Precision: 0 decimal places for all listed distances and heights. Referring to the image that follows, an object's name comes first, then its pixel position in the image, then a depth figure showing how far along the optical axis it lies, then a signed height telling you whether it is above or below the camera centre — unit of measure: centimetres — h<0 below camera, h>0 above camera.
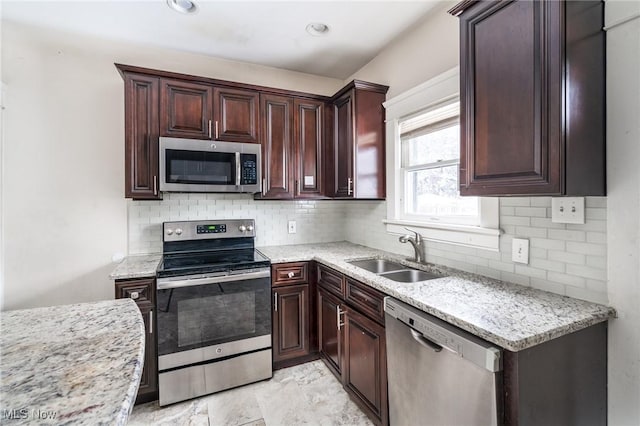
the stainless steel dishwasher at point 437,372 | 106 -68
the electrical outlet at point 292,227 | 307 -17
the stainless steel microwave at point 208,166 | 225 +36
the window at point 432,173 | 185 +29
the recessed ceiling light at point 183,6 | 198 +141
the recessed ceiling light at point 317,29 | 226 +143
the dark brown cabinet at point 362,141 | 250 +60
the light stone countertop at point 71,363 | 58 -39
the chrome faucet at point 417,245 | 216 -26
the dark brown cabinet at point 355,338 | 170 -85
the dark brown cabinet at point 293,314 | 238 -85
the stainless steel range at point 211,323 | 202 -81
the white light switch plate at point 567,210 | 131 +0
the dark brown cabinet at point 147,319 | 197 -74
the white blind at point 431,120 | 198 +67
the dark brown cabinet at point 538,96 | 111 +46
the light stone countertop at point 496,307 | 104 -41
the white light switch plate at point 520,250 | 152 -21
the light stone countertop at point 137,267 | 194 -40
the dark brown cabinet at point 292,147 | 262 +59
